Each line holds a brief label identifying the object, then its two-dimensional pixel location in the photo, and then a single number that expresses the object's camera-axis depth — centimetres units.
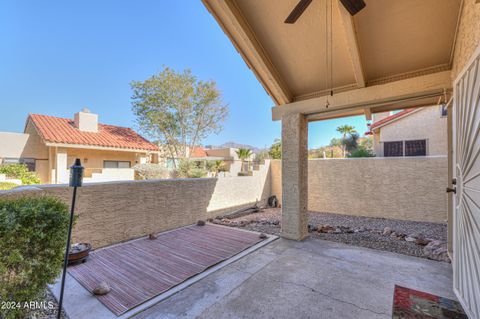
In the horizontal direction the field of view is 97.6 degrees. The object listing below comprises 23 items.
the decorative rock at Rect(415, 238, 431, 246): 517
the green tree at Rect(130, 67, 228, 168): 1497
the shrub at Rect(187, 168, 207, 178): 1088
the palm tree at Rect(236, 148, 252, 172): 1681
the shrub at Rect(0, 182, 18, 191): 706
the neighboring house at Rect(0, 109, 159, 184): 1100
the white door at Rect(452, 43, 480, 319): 229
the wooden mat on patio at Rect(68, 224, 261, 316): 314
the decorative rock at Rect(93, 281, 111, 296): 301
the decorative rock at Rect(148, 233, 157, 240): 545
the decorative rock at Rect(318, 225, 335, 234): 617
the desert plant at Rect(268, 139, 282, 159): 1948
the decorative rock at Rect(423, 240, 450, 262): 426
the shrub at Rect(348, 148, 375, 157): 962
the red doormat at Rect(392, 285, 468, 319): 260
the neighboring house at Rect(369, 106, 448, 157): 948
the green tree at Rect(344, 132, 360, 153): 1798
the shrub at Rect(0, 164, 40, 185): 956
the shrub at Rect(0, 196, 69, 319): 219
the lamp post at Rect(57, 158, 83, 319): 240
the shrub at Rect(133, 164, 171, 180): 1188
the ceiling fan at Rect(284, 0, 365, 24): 245
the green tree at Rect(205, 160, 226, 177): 1464
